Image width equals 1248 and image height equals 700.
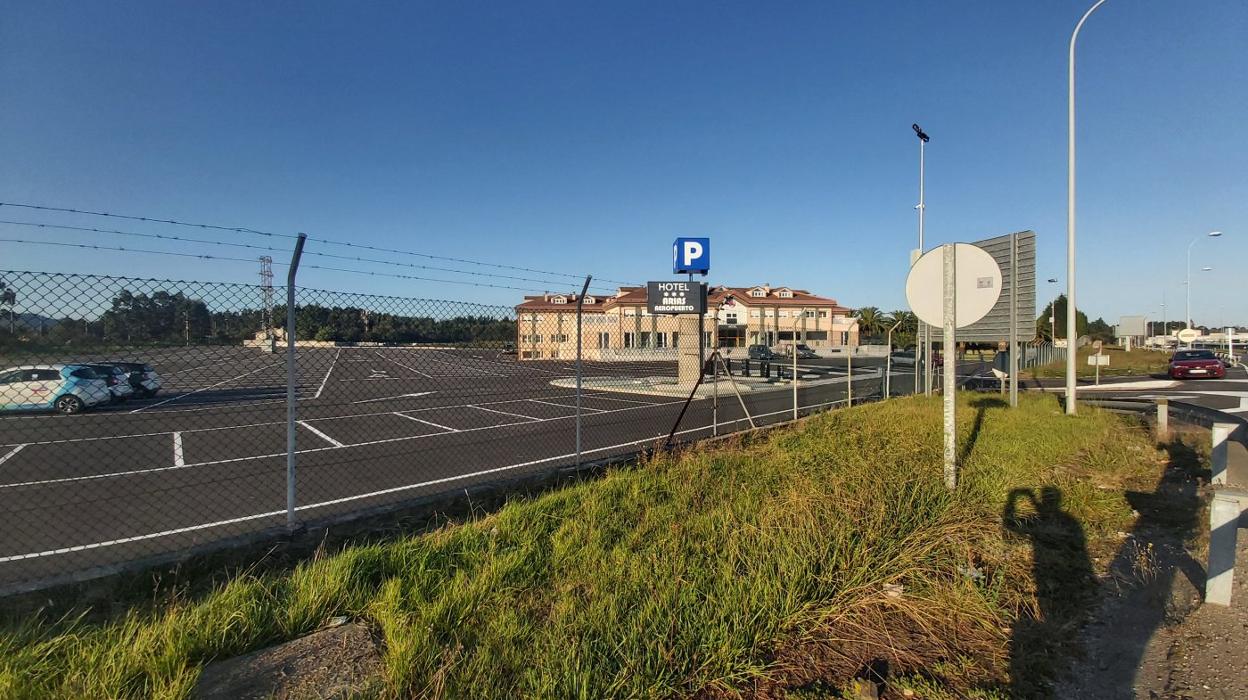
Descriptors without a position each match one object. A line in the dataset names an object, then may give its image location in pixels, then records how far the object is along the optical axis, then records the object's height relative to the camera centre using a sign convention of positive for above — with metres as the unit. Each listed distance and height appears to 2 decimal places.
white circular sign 5.27 +0.62
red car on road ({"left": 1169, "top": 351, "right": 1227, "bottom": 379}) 23.52 -0.98
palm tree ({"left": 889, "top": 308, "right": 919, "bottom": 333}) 78.38 +3.46
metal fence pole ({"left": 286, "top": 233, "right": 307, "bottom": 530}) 4.26 -0.26
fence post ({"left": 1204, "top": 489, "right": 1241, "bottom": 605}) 3.16 -1.22
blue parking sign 17.69 +2.97
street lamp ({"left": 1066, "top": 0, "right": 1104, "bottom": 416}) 11.38 +3.42
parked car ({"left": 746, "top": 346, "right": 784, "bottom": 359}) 41.17 -0.69
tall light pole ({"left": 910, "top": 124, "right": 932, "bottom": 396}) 13.51 +0.57
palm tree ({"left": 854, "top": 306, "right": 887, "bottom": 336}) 77.94 +3.47
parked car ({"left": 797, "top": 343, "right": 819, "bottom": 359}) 51.52 -0.89
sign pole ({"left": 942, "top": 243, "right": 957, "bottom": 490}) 5.26 -0.05
